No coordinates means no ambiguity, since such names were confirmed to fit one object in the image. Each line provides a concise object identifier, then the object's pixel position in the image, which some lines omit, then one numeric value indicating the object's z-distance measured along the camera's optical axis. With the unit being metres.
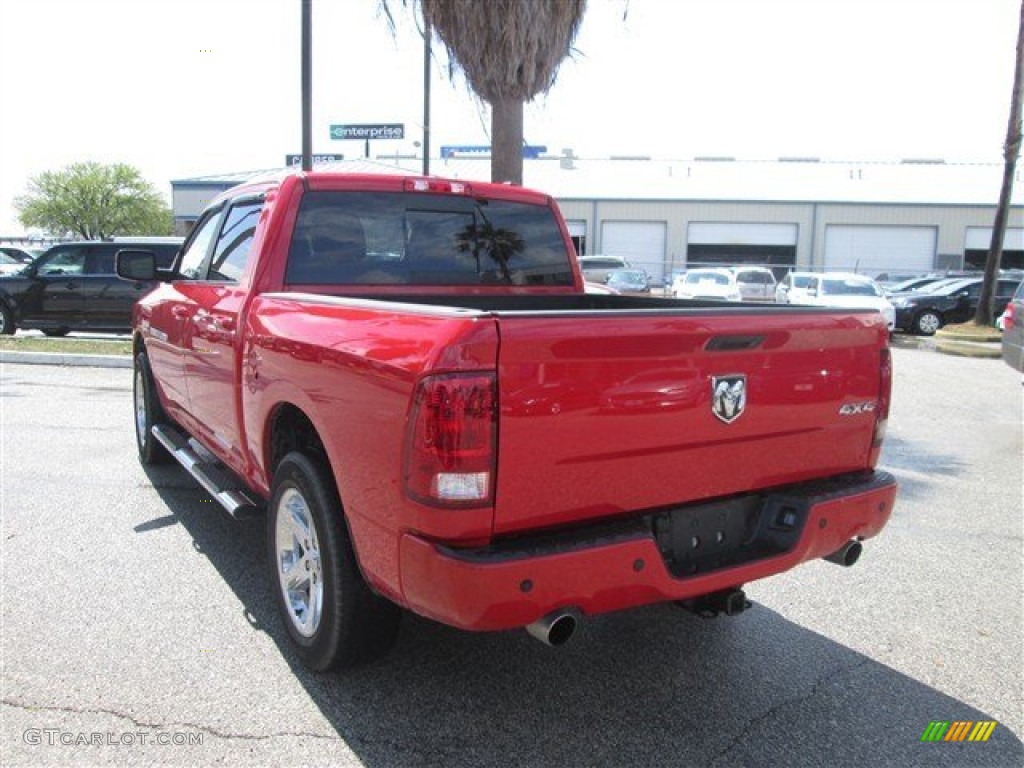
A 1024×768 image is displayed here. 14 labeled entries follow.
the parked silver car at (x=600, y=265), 32.38
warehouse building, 44.47
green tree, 61.47
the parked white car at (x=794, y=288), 23.24
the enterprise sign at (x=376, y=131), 43.75
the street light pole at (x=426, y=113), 16.74
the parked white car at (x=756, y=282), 28.38
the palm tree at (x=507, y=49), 9.22
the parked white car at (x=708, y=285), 25.81
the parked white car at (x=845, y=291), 20.88
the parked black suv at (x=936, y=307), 22.30
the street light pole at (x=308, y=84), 11.62
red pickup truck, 2.46
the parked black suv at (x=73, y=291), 14.95
